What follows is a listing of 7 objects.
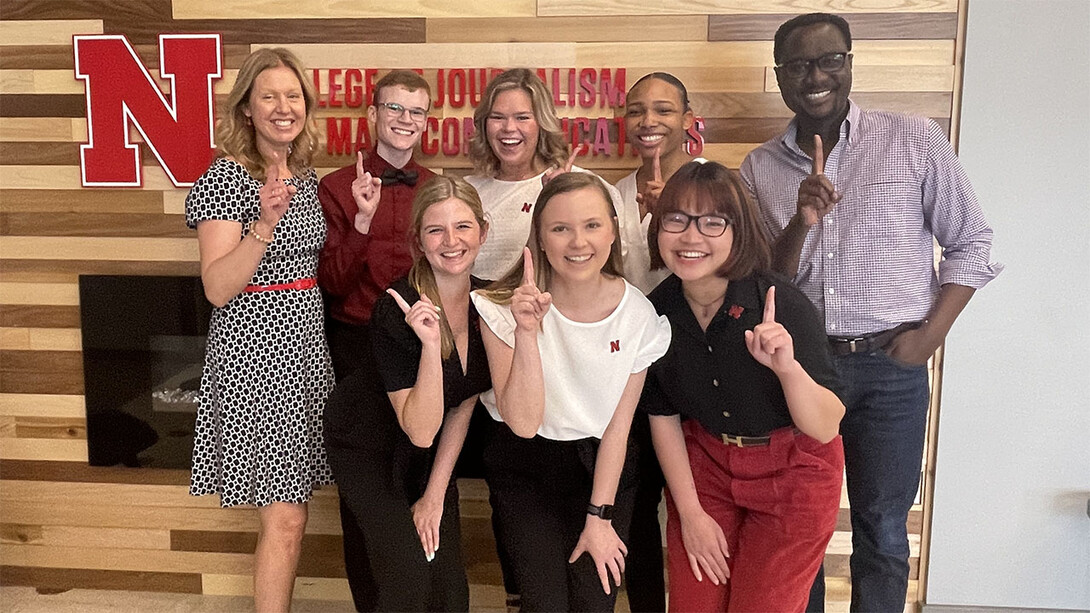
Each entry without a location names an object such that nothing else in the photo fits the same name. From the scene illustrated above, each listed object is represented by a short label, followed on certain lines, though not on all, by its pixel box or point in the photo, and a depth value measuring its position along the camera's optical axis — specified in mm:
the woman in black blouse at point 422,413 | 2074
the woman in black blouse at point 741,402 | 2076
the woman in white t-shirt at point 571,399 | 2074
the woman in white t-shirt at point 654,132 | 2322
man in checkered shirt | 2186
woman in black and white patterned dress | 2197
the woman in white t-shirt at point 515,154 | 2250
